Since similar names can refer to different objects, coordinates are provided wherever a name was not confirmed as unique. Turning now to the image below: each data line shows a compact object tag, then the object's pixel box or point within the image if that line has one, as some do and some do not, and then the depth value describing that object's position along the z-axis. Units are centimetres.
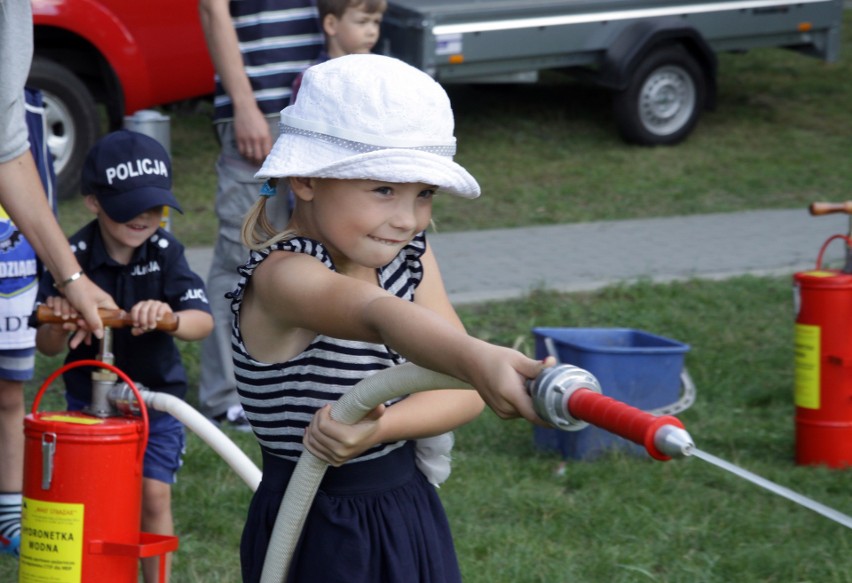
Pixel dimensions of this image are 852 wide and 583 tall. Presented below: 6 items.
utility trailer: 1880
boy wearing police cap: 676
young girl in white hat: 408
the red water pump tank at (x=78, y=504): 535
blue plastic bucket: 906
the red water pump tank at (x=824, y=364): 874
